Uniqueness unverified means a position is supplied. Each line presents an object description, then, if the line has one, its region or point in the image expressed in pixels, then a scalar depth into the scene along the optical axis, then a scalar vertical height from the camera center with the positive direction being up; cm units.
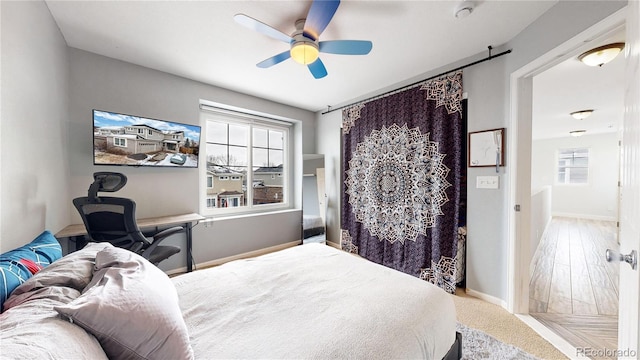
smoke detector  161 +123
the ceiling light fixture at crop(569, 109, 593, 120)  402 +113
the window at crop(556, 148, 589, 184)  652 +28
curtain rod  218 +116
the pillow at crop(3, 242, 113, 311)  75 -39
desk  194 -49
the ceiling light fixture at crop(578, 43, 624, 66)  193 +109
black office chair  175 -31
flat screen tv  223 +39
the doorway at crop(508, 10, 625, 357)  200 -17
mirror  404 -44
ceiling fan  151 +107
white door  83 -8
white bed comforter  88 -66
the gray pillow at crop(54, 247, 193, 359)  65 -44
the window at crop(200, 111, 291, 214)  341 +23
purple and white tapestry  246 -6
